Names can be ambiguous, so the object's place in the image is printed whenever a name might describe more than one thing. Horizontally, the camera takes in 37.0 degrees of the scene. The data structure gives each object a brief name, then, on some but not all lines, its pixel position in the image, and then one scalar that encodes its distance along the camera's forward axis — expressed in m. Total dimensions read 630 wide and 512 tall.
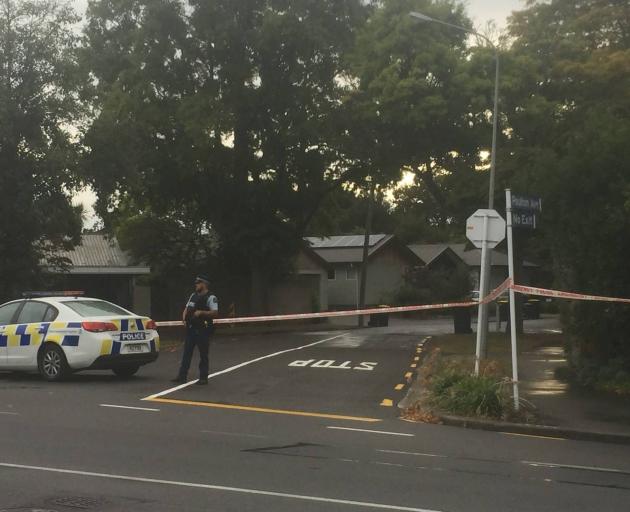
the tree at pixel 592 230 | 14.85
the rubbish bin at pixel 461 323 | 33.88
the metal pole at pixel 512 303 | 11.89
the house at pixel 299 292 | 49.13
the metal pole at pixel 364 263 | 42.97
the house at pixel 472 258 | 69.44
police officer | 14.94
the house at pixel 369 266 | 62.75
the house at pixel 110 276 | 40.97
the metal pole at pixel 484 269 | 14.29
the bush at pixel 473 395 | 11.89
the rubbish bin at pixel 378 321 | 43.82
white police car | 15.12
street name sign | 12.67
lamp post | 14.69
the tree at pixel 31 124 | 26.00
